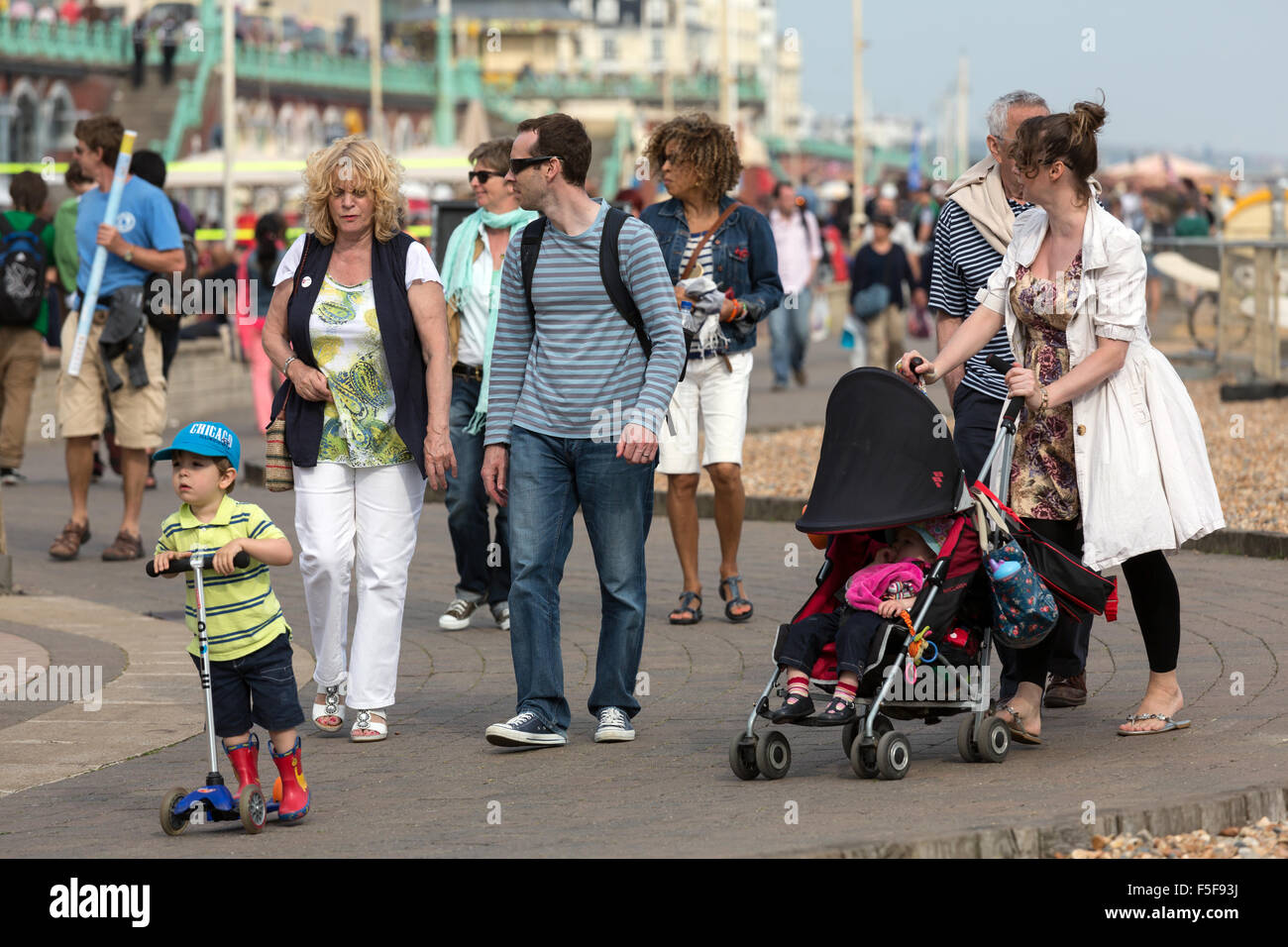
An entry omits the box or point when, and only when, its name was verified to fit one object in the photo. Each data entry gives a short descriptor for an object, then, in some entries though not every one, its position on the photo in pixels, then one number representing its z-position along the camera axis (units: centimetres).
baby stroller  1187
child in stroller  1191
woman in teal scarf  1770
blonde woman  1361
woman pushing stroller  1261
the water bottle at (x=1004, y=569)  1194
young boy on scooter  1122
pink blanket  1209
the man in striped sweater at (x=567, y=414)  1313
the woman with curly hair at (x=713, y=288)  1780
